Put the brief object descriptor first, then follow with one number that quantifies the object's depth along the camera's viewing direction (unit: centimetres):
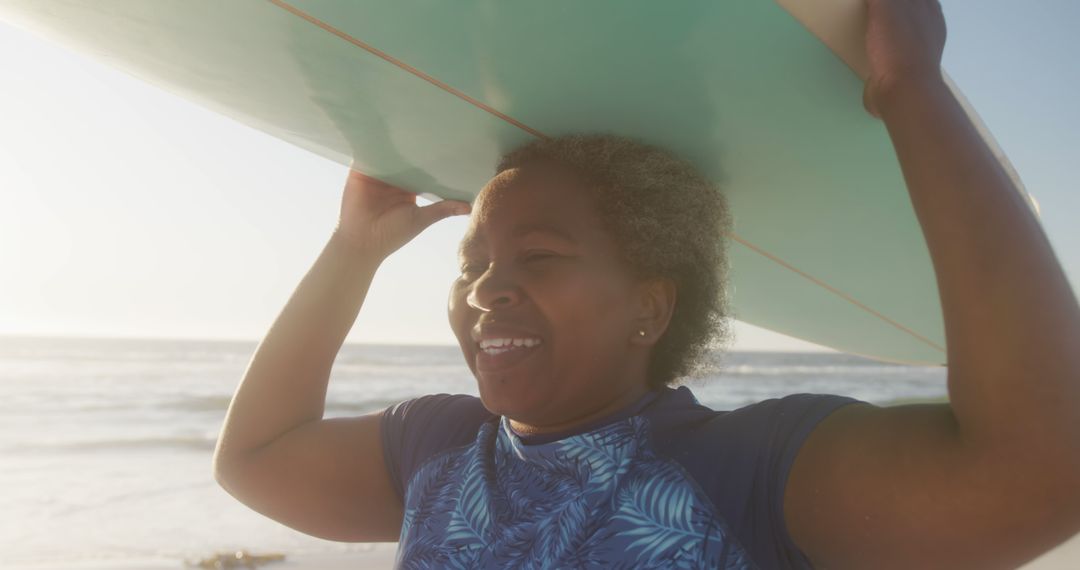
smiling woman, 111
